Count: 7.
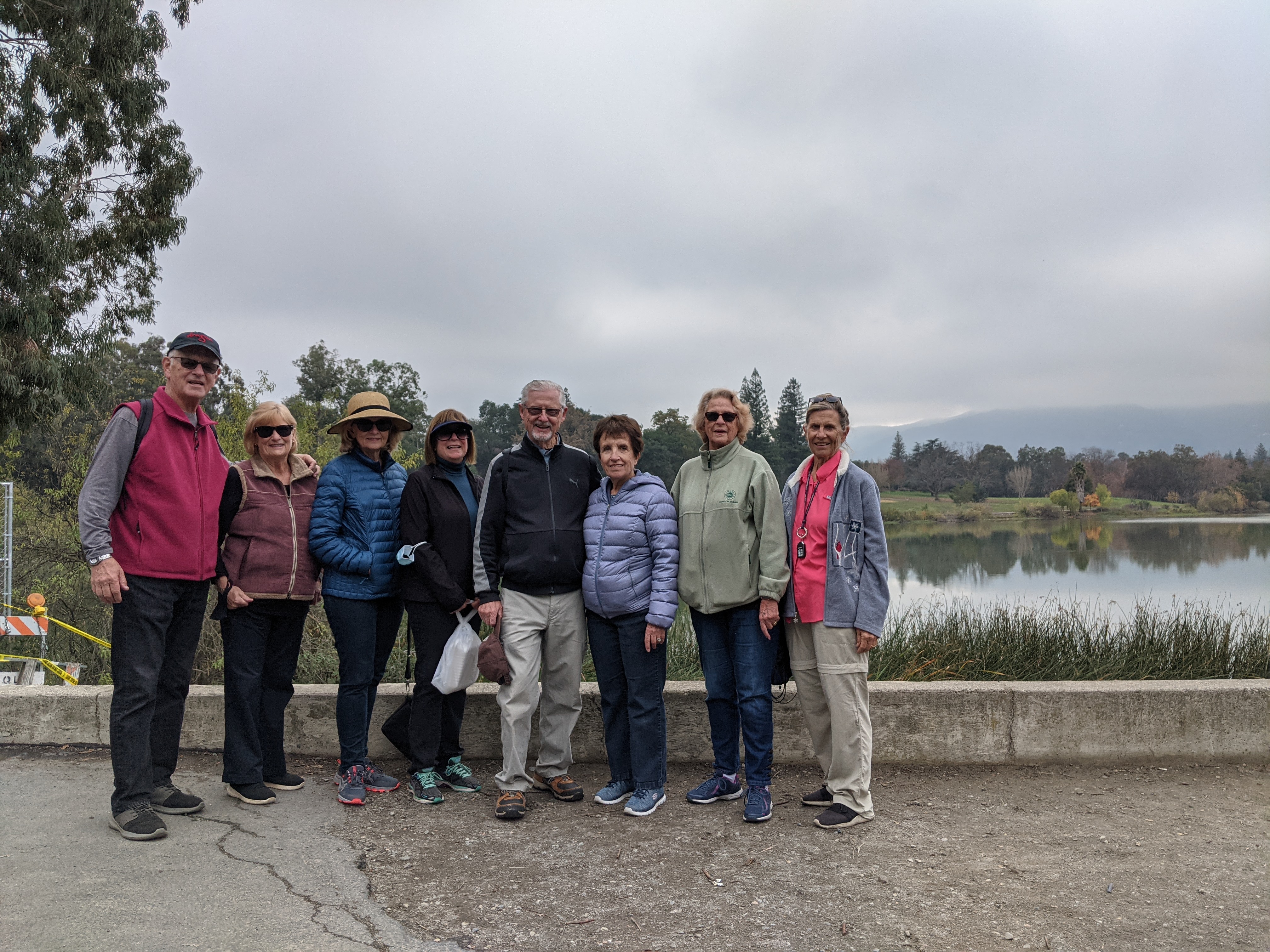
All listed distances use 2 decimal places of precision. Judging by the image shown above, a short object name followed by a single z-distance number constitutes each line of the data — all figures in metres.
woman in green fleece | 3.94
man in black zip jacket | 4.05
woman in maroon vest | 4.02
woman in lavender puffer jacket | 4.00
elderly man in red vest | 3.59
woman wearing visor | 4.11
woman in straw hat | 4.12
